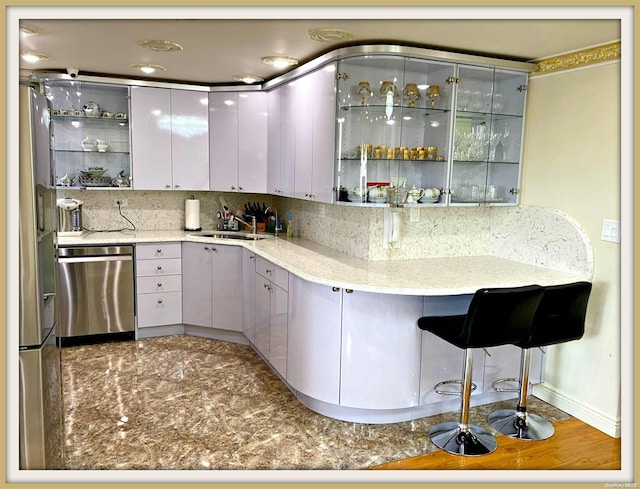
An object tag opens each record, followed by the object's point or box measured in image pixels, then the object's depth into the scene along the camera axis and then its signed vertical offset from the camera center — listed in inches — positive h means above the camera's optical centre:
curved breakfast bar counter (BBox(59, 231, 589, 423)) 119.3 -28.4
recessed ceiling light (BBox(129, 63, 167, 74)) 157.9 +46.9
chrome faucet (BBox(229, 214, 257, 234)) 196.3 -1.1
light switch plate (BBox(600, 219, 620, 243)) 119.0 -2.8
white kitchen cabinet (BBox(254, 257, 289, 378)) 140.4 -27.0
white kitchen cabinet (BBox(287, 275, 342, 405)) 122.0 -29.3
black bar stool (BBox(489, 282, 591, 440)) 114.7 -22.8
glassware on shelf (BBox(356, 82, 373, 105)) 129.3 +31.7
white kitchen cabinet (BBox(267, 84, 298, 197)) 160.7 +26.0
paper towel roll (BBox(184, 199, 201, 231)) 198.2 +2.0
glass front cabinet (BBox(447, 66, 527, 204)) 137.3 +22.8
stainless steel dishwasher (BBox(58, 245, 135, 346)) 169.2 -24.5
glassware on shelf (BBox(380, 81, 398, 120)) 129.0 +31.3
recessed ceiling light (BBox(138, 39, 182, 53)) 127.7 +43.7
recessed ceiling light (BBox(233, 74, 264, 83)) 171.0 +47.1
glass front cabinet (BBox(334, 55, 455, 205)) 128.9 +23.4
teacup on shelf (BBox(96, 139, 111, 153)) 185.3 +26.5
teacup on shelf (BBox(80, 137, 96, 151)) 184.2 +26.7
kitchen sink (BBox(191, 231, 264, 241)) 188.7 -5.9
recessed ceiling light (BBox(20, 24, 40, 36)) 113.6 +42.6
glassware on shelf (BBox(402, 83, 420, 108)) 130.1 +31.6
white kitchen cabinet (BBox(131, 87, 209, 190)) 184.9 +29.1
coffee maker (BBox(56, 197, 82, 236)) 178.4 +0.8
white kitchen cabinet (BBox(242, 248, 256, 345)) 166.7 -24.7
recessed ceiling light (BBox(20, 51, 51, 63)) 141.8 +45.8
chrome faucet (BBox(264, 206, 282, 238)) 194.5 +2.8
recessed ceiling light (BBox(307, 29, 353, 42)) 114.3 +41.5
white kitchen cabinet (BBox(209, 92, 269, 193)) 185.3 +28.2
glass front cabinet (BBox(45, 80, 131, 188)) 180.4 +30.2
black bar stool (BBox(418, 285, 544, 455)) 104.7 -23.6
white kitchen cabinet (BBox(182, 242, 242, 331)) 179.0 -23.0
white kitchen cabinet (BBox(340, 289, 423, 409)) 119.5 -30.5
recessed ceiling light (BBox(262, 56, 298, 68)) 141.5 +43.8
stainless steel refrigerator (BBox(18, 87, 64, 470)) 80.5 -11.0
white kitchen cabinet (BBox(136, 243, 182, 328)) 179.3 -22.6
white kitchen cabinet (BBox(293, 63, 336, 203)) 133.9 +23.3
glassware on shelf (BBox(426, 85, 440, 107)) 133.2 +32.2
